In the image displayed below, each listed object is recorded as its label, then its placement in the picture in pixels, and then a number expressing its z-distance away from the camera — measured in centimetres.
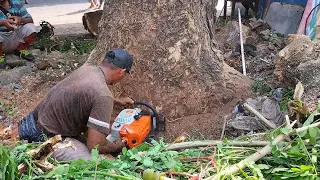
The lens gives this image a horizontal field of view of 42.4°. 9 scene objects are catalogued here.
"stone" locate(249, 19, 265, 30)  875
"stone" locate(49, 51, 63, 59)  689
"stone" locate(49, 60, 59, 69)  655
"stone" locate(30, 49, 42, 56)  703
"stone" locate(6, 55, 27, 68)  664
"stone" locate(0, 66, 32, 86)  626
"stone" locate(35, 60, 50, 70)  654
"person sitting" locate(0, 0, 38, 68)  668
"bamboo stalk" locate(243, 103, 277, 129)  337
